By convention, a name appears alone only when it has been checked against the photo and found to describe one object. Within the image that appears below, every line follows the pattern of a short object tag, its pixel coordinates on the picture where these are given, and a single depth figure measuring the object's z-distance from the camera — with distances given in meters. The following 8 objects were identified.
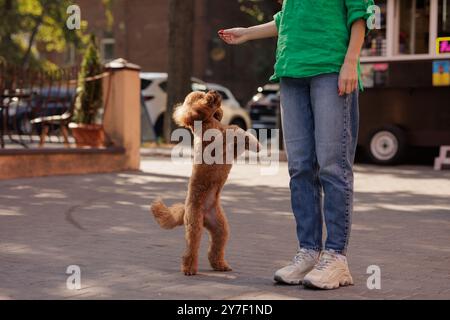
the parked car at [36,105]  12.57
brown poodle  4.80
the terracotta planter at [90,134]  13.15
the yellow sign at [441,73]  14.20
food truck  14.33
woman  4.57
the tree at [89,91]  13.21
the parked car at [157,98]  21.55
